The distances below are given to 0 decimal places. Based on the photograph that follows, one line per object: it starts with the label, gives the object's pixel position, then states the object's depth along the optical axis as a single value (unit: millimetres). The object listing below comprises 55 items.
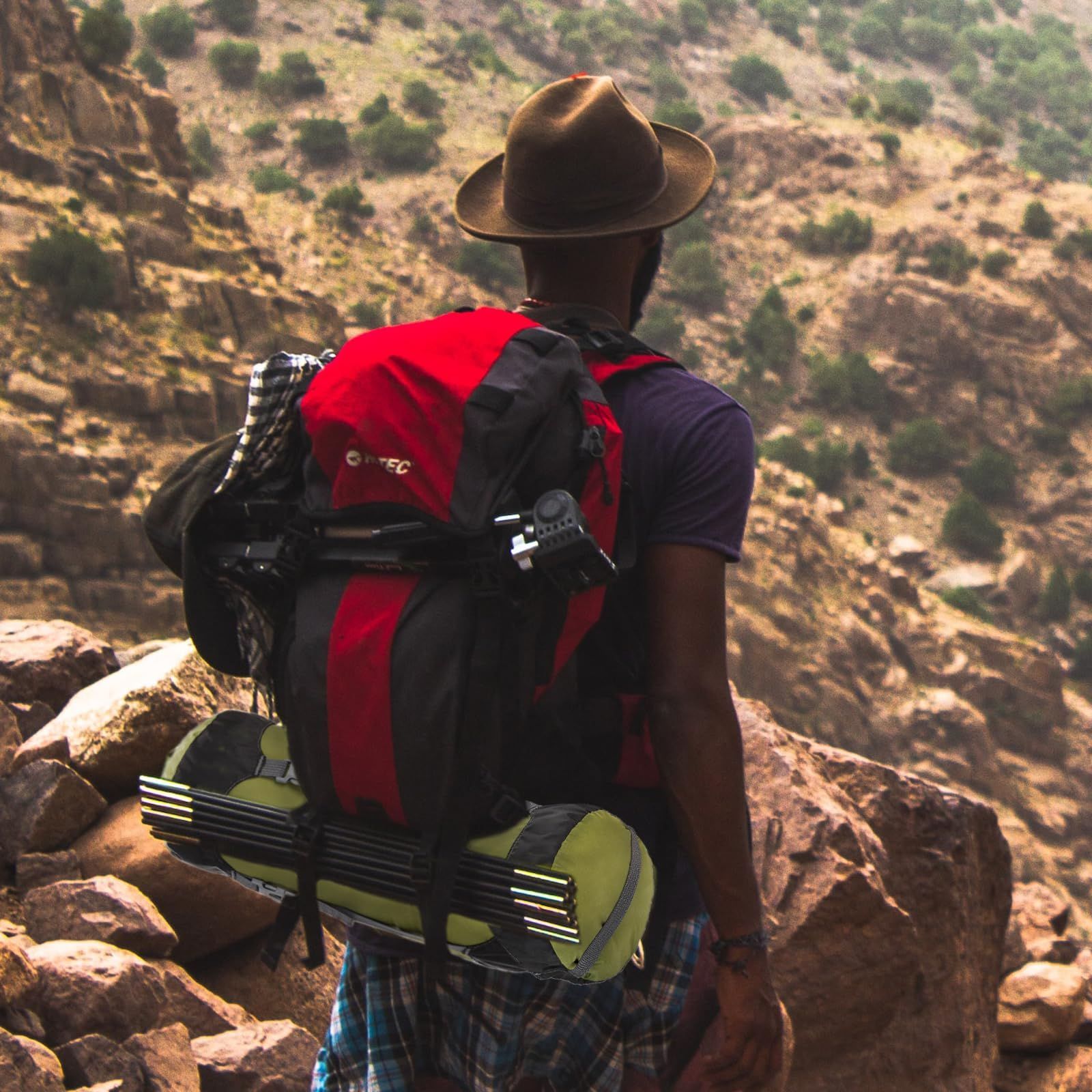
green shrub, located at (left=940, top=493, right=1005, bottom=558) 48625
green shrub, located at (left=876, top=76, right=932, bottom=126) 82812
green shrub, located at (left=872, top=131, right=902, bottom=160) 61500
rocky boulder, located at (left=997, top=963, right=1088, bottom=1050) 5629
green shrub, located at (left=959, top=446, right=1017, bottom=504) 50250
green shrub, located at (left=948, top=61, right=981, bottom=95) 92562
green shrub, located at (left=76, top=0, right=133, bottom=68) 34906
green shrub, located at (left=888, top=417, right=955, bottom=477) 51719
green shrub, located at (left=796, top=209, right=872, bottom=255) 56688
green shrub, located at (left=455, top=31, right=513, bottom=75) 66250
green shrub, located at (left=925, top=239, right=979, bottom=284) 53062
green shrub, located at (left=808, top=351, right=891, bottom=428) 53062
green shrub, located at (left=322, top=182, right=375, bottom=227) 50062
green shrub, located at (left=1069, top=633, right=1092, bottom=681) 45000
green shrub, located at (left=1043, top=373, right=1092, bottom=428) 50656
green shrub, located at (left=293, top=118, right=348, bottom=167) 56906
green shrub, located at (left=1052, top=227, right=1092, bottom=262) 53469
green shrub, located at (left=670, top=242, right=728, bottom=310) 58031
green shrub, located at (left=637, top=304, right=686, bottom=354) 54938
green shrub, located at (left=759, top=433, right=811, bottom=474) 49281
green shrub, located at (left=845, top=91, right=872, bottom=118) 68125
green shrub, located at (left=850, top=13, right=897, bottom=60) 93625
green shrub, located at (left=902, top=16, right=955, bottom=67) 95812
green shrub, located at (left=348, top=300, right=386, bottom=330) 43156
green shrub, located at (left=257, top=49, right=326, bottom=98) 59625
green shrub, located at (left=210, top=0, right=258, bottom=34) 62969
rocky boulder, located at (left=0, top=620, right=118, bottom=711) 5082
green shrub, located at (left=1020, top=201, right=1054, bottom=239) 54938
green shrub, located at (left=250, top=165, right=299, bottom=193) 53281
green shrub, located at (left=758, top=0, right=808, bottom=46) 87625
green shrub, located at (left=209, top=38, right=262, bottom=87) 59625
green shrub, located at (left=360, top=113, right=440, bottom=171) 56906
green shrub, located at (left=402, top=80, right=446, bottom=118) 60562
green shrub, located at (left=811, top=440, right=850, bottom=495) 50062
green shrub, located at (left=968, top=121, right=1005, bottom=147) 71188
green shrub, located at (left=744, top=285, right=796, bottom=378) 54531
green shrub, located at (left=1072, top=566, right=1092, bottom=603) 46500
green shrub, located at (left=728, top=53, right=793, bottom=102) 78000
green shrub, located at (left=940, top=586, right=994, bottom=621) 44562
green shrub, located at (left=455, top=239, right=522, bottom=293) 52438
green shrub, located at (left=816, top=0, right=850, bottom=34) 92875
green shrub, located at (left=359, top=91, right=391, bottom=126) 59156
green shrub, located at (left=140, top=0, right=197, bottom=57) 60562
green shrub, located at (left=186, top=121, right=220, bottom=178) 54531
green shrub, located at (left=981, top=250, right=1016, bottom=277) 52844
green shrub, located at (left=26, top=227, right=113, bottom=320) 27172
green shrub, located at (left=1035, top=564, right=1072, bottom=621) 45812
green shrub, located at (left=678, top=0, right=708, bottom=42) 82688
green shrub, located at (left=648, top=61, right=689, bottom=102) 73812
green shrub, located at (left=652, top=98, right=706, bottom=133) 64812
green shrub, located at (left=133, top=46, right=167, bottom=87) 57344
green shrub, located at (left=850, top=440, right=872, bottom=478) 51625
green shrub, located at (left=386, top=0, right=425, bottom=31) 67812
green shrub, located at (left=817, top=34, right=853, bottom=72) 86375
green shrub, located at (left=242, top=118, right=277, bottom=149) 57344
